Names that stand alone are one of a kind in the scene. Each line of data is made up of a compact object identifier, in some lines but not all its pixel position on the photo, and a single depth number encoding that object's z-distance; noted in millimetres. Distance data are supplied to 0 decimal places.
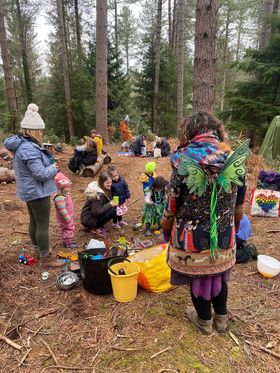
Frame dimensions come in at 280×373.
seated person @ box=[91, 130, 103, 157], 9625
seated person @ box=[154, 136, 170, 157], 10734
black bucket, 2703
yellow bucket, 2582
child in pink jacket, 3627
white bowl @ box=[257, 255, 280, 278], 3172
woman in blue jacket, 2881
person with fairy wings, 1798
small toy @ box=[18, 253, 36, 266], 3402
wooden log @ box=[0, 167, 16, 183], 6988
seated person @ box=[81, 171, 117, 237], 4262
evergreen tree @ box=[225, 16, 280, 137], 10071
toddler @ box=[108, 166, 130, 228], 4582
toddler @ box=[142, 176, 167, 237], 4340
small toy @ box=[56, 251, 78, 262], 3571
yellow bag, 2766
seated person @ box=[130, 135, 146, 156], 10883
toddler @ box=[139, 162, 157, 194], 4301
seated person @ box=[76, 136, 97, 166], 8008
